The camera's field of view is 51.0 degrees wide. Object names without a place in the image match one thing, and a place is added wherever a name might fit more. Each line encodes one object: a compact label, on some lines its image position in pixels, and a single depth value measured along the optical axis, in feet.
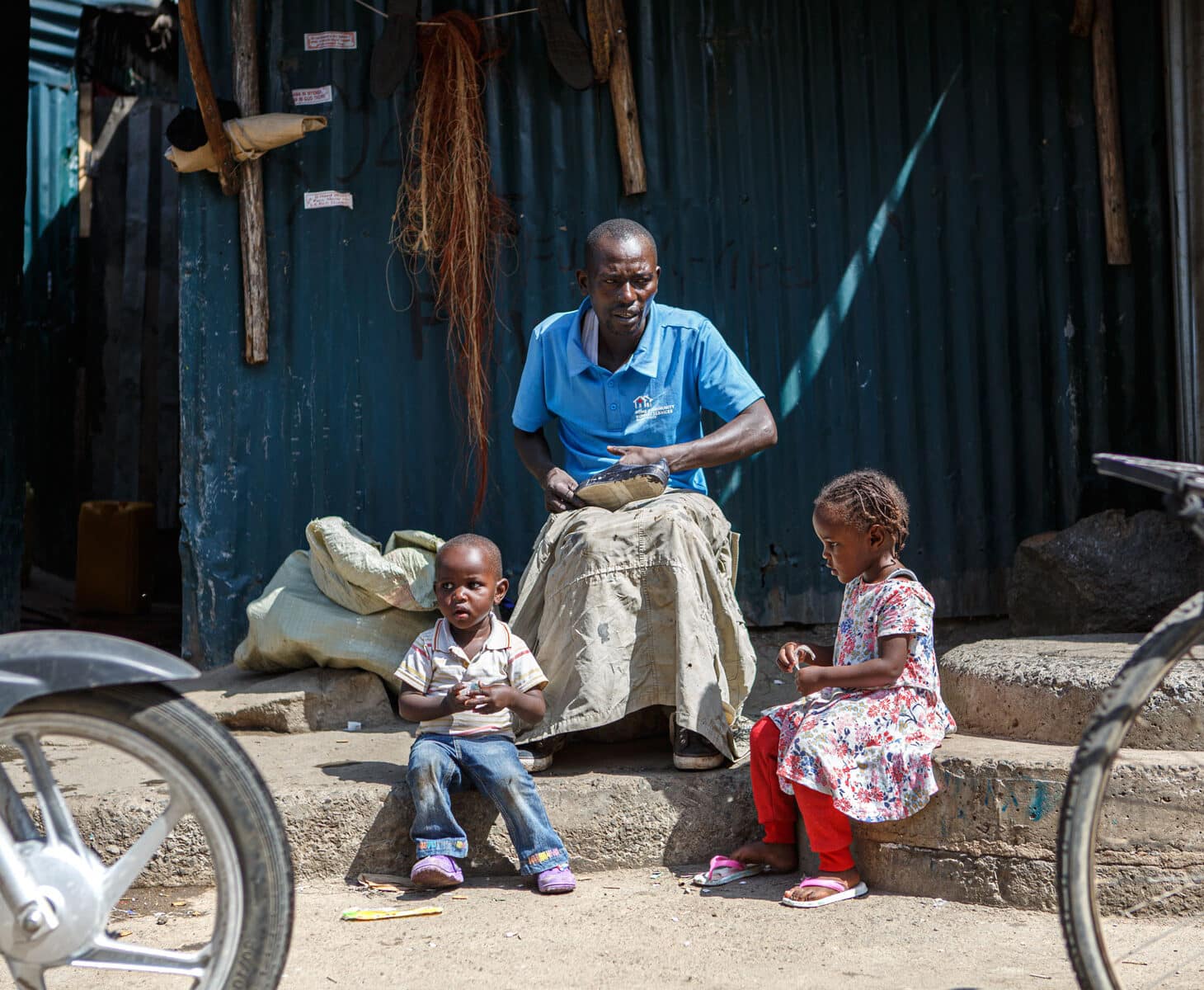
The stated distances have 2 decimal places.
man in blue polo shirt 11.16
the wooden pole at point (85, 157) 26.32
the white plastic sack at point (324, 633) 14.08
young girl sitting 9.86
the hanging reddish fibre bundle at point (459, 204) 15.80
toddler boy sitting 10.32
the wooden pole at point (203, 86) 15.20
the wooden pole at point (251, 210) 15.75
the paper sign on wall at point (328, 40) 15.97
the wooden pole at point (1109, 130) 15.85
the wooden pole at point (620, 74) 15.81
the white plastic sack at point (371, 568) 13.76
